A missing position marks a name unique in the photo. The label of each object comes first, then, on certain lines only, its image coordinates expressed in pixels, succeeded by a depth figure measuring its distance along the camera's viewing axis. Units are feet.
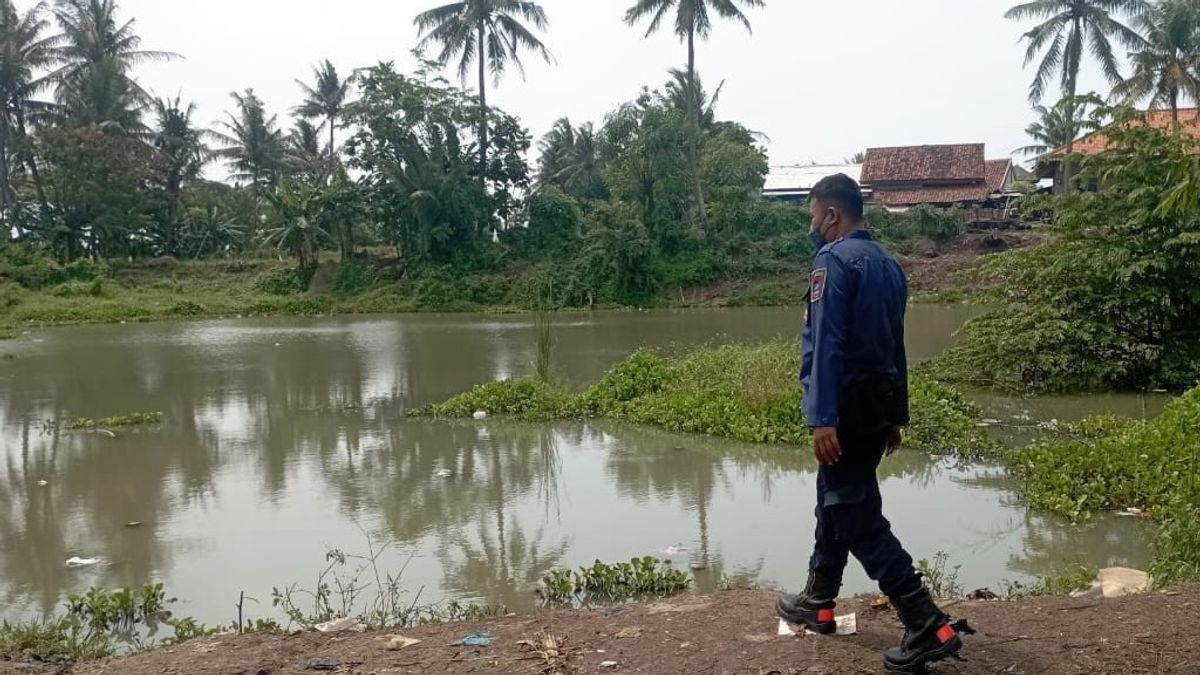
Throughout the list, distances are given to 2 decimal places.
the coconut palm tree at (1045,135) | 133.49
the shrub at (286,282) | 112.68
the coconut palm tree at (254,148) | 143.02
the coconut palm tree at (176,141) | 131.34
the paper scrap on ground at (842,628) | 10.98
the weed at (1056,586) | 14.19
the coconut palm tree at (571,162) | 148.46
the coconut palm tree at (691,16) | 103.86
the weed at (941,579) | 14.57
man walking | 9.93
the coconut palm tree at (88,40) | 123.34
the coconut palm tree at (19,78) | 115.75
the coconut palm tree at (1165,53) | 86.48
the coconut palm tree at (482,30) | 110.93
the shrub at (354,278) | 112.06
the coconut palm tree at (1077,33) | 95.91
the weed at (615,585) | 15.70
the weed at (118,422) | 34.37
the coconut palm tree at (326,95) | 146.10
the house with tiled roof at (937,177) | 124.16
